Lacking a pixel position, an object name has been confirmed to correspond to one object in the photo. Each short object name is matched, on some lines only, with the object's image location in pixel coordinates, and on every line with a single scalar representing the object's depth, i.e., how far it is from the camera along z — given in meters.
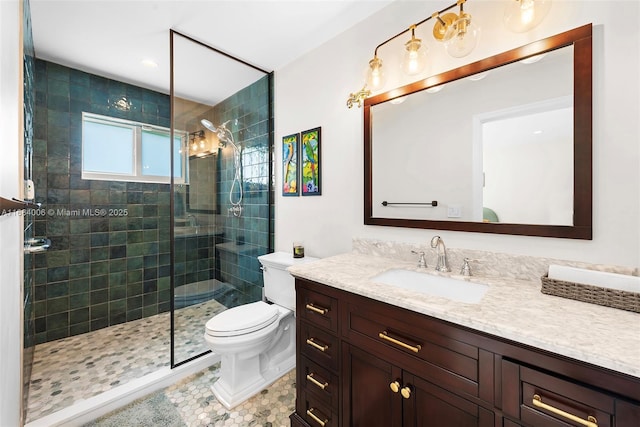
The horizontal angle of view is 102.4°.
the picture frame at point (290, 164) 2.19
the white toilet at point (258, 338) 1.62
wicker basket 0.83
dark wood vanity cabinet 0.65
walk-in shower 2.12
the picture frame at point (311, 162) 2.00
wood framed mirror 1.04
